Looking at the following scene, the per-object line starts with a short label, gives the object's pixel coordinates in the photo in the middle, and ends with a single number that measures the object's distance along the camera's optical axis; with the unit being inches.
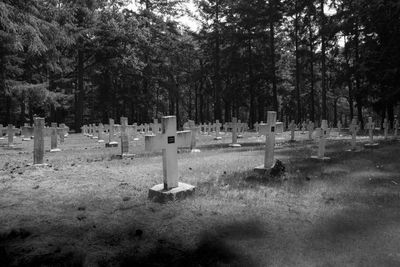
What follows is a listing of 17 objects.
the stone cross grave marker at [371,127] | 538.0
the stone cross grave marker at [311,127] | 696.2
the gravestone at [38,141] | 353.7
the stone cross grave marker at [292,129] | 691.6
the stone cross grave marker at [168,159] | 209.0
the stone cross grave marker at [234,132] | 591.2
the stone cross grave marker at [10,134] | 629.2
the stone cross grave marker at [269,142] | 294.7
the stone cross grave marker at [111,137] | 580.3
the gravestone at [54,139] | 538.3
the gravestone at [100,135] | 729.8
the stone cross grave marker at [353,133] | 477.3
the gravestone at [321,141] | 376.8
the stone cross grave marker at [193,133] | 503.7
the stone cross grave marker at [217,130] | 781.3
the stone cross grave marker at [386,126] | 611.9
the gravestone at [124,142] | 443.0
